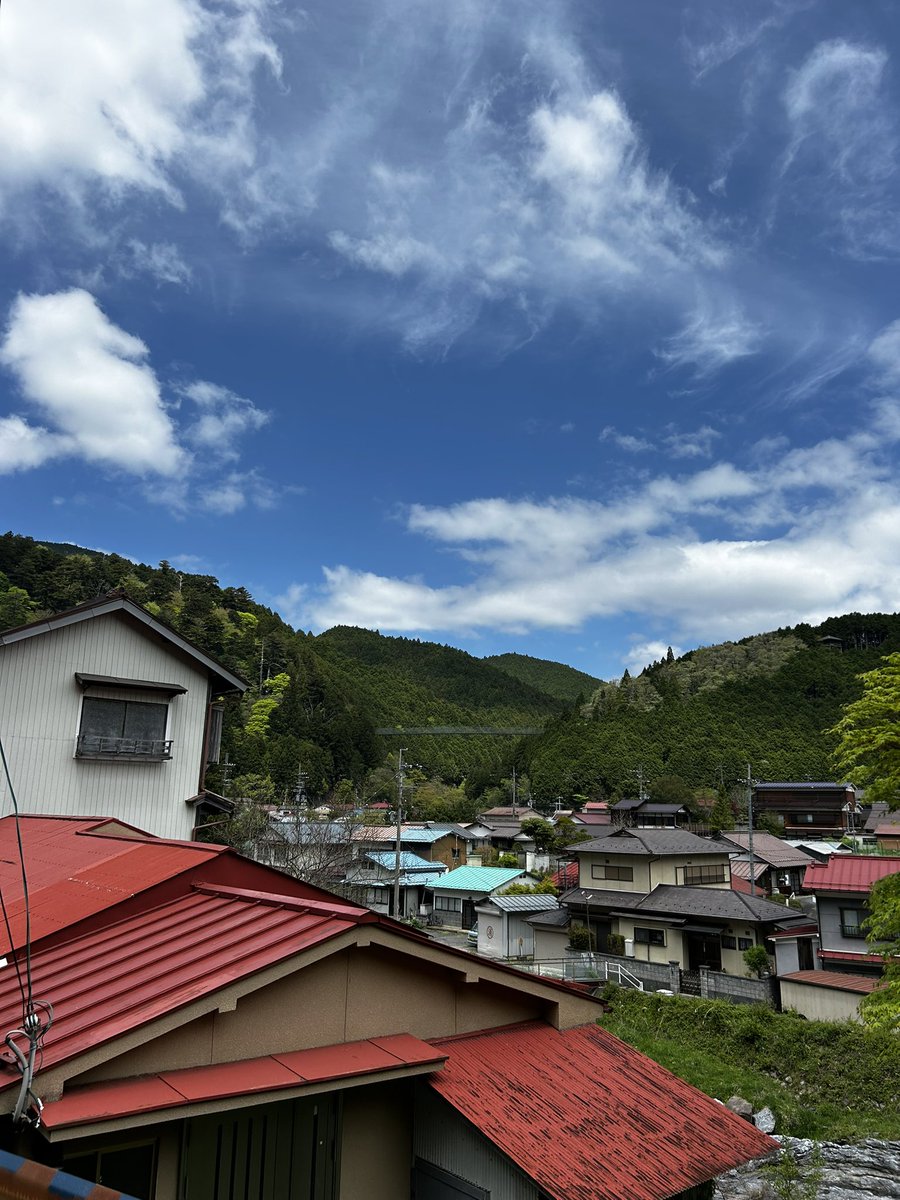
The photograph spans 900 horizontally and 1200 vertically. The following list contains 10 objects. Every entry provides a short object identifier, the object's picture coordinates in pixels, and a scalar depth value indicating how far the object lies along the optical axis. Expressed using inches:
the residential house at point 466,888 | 1608.0
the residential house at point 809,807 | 2475.4
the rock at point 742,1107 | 634.2
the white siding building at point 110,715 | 505.4
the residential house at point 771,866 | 1707.7
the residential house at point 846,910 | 953.5
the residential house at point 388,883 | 1654.8
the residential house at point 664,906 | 1096.2
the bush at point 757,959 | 983.6
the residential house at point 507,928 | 1338.6
